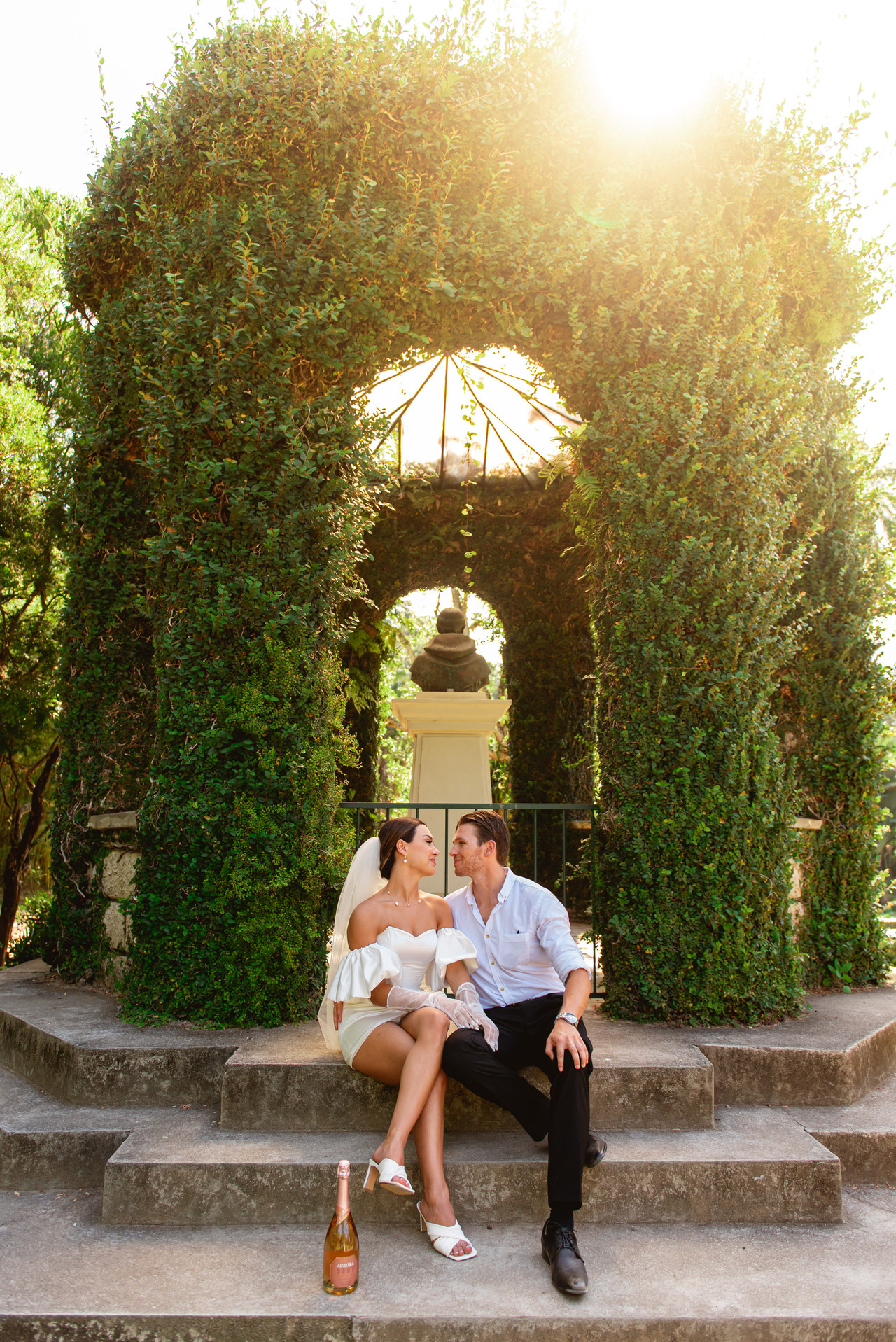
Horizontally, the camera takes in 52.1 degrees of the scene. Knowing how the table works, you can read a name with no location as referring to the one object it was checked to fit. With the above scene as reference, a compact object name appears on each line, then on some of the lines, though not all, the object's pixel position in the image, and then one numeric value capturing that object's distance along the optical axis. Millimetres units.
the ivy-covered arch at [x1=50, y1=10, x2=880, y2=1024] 4129
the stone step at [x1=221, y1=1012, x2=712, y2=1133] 3418
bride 2863
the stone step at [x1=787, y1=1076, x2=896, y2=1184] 3453
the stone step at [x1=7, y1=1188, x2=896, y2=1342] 2467
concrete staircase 3051
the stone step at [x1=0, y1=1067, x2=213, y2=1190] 3365
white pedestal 7434
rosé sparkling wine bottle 2570
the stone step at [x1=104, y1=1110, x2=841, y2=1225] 3041
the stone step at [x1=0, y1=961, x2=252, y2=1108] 3699
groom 2799
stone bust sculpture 8078
